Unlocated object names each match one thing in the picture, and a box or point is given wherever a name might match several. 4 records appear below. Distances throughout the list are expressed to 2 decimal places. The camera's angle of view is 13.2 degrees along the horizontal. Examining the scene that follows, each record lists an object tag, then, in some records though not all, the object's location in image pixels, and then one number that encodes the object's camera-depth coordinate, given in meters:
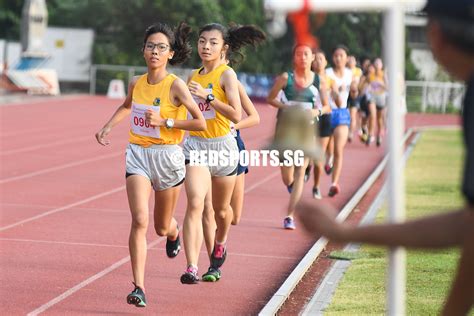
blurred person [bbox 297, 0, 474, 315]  5.77
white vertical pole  6.93
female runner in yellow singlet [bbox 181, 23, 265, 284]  14.71
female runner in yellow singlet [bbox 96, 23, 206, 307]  13.63
